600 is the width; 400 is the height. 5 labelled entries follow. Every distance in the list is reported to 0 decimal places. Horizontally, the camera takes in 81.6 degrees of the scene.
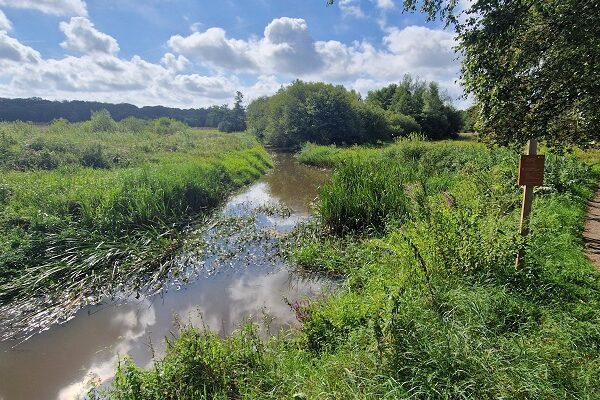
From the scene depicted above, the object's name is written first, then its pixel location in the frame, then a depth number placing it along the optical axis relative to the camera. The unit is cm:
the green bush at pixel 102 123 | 2750
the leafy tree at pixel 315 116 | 3284
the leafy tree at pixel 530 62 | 337
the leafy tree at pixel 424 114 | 3738
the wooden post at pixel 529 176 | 468
